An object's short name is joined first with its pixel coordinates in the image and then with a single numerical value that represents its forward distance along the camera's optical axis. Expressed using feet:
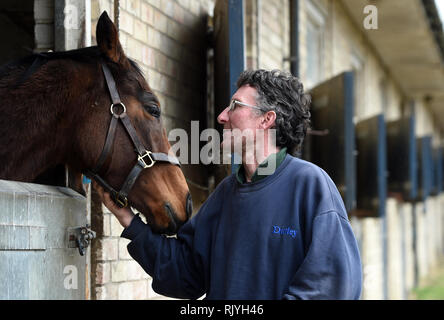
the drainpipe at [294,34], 19.40
